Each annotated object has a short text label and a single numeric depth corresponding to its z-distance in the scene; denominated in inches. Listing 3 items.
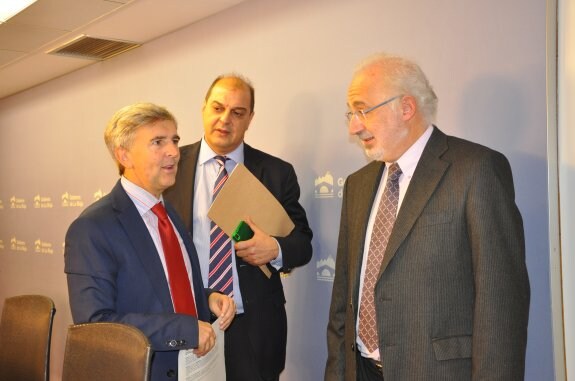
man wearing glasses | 73.4
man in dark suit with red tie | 80.7
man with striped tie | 115.6
